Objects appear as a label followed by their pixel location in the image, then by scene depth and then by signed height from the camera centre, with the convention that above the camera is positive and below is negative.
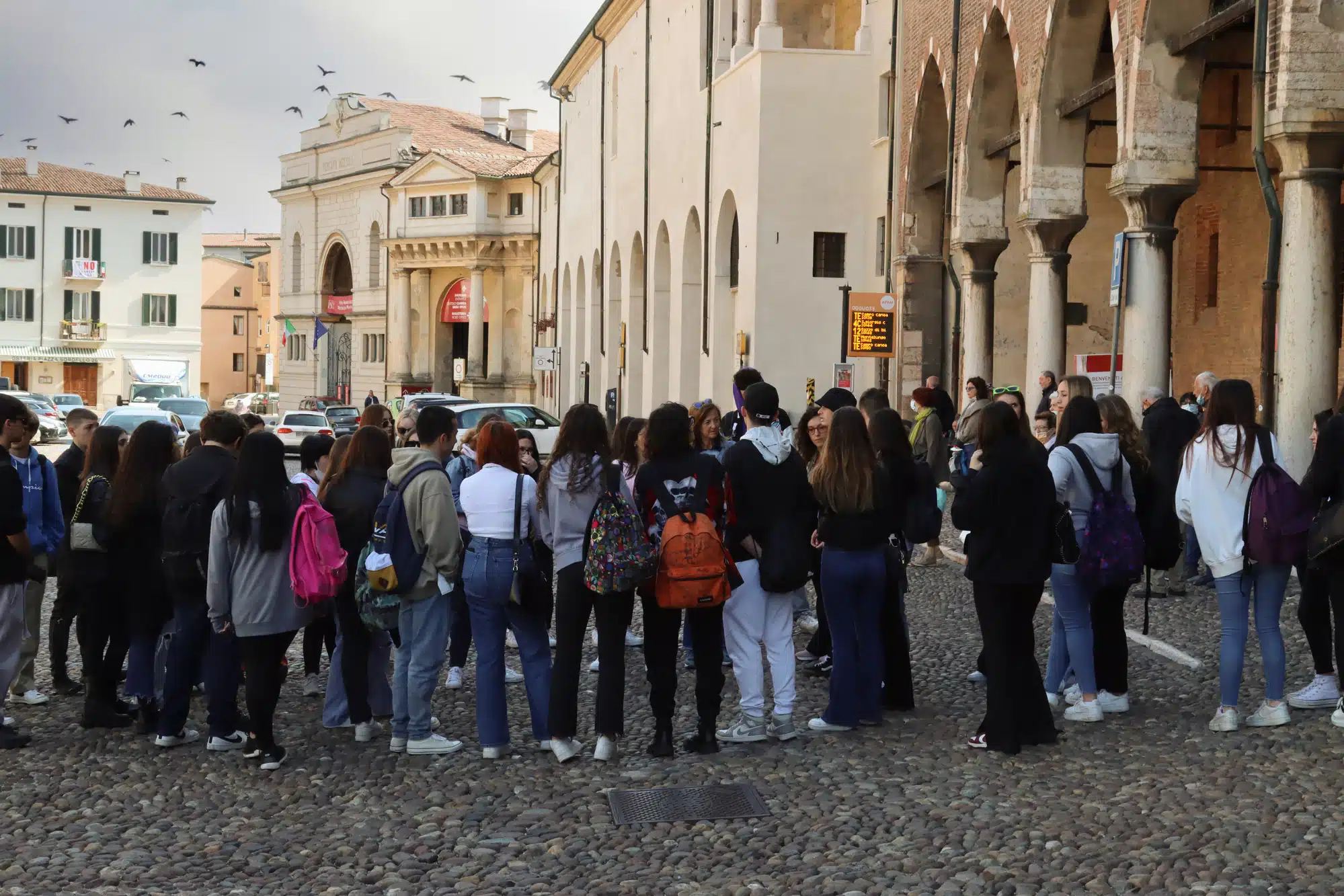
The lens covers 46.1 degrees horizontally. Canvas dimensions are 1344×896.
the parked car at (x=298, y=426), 39.41 -0.99
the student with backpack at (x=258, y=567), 7.36 -0.85
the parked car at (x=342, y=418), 43.91 -0.87
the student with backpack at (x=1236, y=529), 7.79 -0.62
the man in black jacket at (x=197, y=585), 7.68 -0.98
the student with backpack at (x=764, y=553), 7.72 -0.77
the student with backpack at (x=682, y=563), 7.30 -0.77
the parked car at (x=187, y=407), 40.50 -0.55
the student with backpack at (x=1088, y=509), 7.97 -0.54
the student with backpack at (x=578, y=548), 7.39 -0.73
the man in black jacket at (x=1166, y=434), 12.23 -0.23
